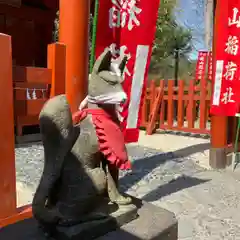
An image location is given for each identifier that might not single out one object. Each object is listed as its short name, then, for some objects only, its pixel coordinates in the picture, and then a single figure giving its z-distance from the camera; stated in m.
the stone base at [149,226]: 1.70
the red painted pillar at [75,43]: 2.80
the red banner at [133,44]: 2.89
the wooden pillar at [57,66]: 2.72
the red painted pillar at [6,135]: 2.48
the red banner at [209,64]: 10.77
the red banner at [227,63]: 4.44
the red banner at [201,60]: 12.84
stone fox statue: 1.57
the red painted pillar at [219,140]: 4.82
